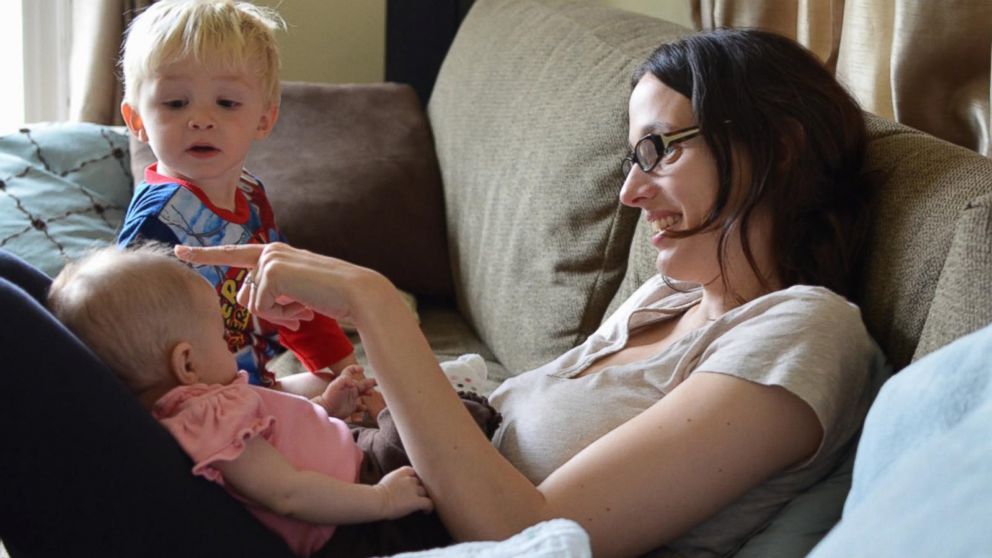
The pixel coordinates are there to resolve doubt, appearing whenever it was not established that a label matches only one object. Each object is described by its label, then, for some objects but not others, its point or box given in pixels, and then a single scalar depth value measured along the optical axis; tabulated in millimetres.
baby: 1194
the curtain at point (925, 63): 1579
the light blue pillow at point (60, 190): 2580
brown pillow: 2703
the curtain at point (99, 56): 3332
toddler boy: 1787
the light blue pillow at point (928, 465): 698
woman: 1204
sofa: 1263
